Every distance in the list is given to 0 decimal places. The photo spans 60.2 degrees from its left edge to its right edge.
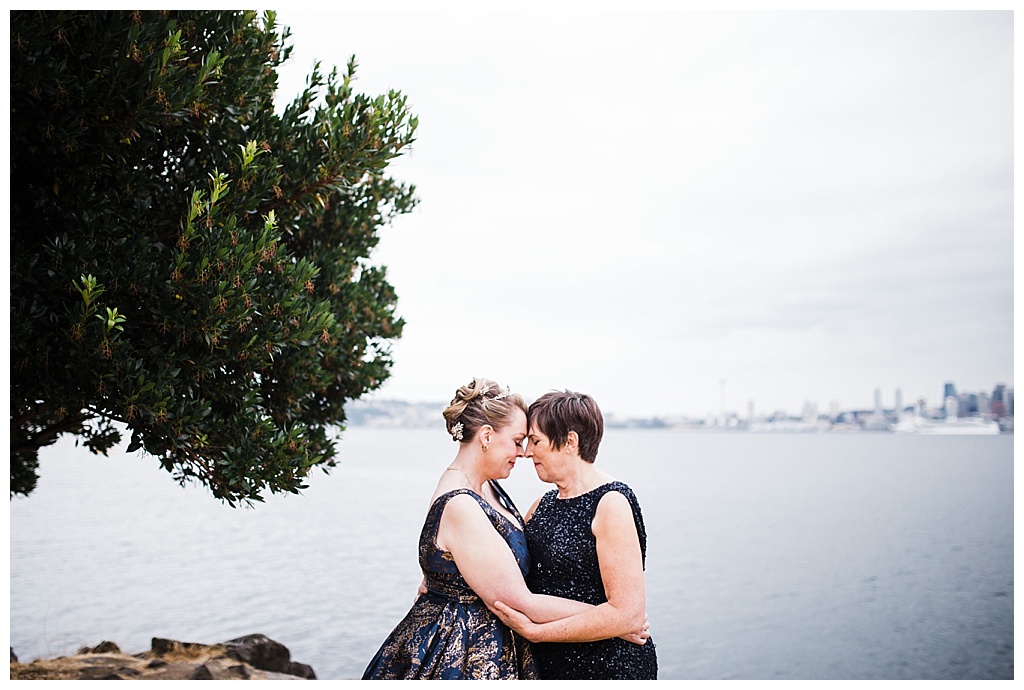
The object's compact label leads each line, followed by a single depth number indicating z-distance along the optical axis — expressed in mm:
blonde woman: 2773
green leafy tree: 3850
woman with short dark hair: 2752
